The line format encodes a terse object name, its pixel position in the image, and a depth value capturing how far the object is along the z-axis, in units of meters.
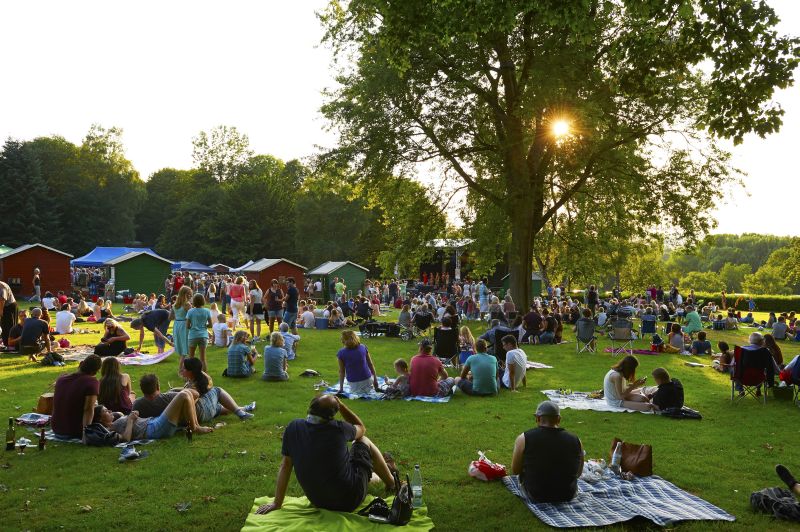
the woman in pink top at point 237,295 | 20.86
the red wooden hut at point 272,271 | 33.78
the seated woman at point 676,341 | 17.92
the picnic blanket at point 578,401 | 9.82
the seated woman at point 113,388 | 8.22
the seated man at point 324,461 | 4.99
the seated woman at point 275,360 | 11.65
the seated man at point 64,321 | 17.77
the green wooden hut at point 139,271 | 33.56
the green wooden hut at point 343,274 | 33.84
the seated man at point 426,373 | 10.52
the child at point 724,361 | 13.09
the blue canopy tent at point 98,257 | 36.22
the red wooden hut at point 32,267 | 32.25
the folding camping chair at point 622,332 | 18.56
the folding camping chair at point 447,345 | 14.12
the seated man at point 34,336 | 13.63
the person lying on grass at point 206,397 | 8.23
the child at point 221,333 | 16.47
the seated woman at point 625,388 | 9.70
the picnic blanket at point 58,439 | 7.44
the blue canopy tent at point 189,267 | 48.31
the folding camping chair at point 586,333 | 17.52
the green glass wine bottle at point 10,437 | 7.14
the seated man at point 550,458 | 5.49
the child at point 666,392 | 9.50
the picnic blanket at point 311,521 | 4.90
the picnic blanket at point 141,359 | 13.56
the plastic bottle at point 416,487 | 5.50
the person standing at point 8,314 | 14.23
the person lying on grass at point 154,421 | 7.64
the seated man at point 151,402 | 7.87
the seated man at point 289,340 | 14.30
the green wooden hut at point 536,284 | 35.91
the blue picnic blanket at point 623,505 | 5.22
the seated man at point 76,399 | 7.52
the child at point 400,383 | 10.39
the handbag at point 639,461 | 6.41
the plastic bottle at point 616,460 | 6.47
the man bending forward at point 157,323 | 14.59
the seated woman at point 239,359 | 12.09
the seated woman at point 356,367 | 10.26
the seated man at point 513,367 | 11.34
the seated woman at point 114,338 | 12.89
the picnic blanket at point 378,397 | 10.29
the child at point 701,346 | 17.67
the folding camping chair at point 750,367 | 10.45
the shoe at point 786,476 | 5.54
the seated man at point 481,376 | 10.81
